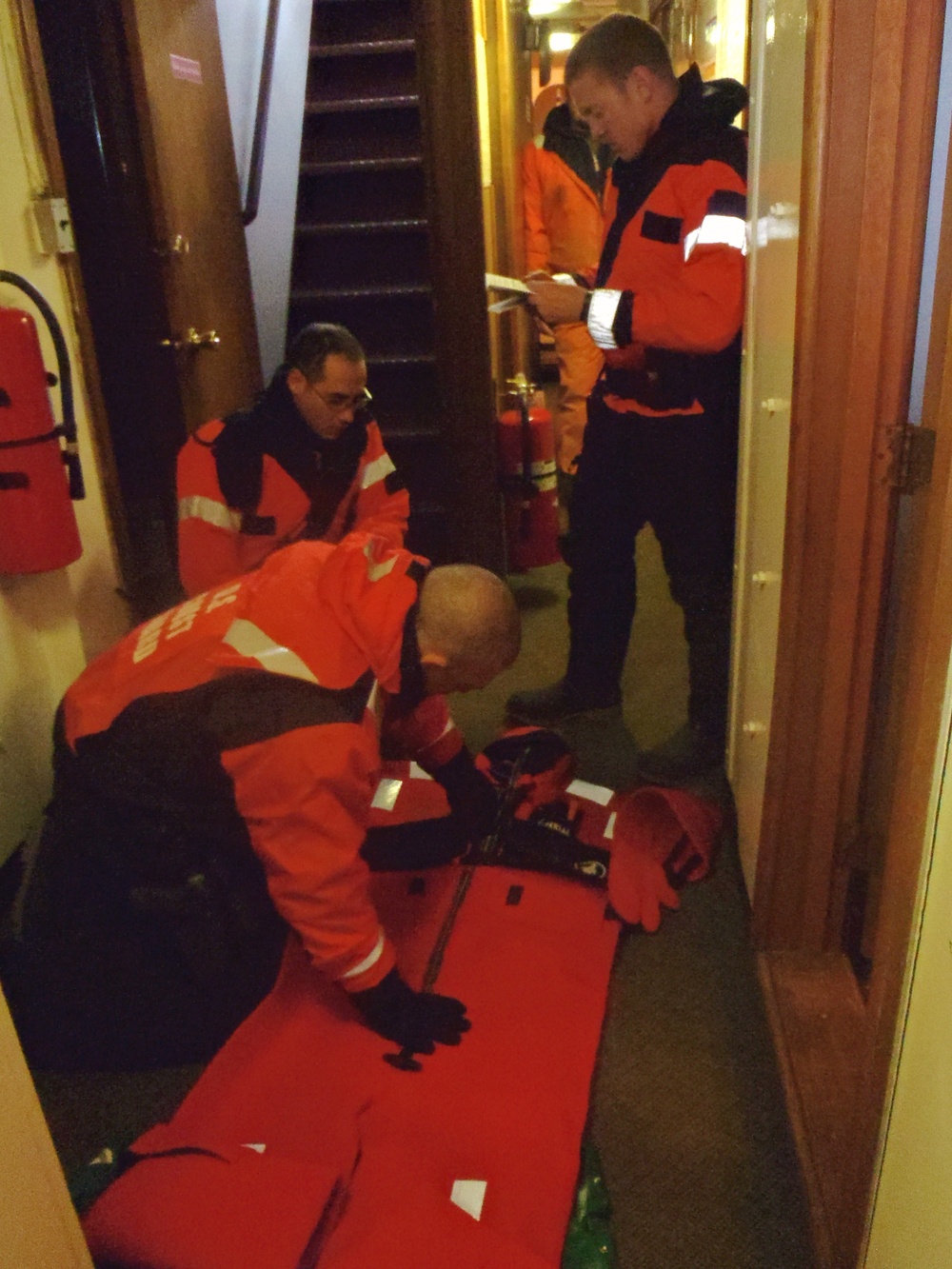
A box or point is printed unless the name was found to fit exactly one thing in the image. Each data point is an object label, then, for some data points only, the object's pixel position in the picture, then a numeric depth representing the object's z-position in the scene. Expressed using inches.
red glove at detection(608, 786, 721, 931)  70.6
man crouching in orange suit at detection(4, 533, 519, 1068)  53.4
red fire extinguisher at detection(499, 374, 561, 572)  132.3
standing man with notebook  76.3
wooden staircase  139.9
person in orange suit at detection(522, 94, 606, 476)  163.0
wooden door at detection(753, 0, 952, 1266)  37.9
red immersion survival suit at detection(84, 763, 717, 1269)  44.0
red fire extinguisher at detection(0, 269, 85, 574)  67.2
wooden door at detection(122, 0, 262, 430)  97.1
